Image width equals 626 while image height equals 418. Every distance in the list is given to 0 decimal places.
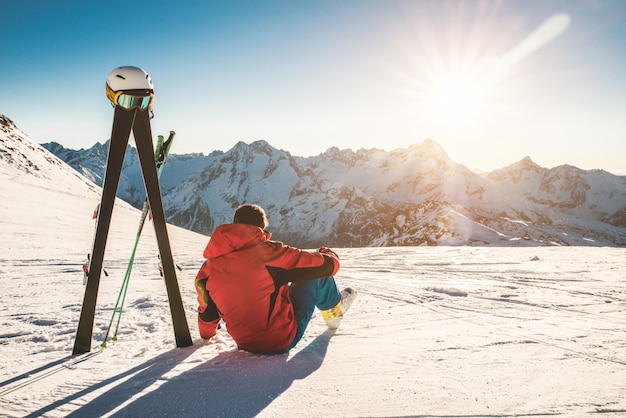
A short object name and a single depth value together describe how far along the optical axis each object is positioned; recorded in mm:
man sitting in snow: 3039
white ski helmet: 3246
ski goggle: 3266
